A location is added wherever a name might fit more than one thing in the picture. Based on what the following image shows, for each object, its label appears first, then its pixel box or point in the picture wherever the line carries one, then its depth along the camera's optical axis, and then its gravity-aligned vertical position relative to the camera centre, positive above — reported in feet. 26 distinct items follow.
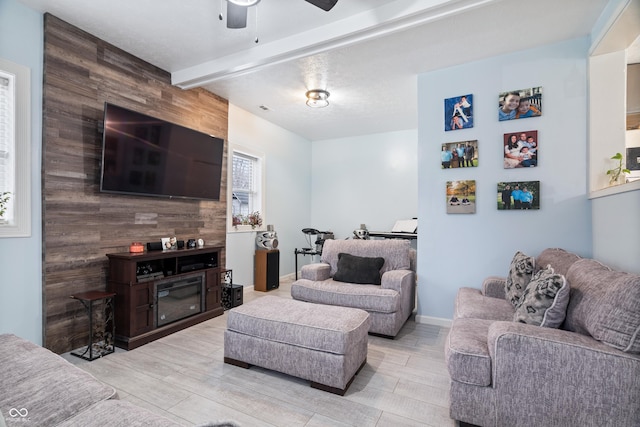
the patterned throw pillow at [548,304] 5.62 -1.59
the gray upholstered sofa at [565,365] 4.58 -2.37
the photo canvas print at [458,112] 10.84 +3.71
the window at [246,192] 15.62 +1.21
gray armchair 9.95 -2.51
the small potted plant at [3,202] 7.57 +0.23
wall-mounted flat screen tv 9.43 +1.95
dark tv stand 9.32 -2.63
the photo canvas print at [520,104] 9.89 +3.72
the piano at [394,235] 17.51 -1.10
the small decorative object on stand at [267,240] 16.62 -1.38
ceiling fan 6.50 +4.56
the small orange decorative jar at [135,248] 10.10 -1.16
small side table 8.42 -3.63
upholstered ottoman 6.81 -2.96
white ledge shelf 6.41 +0.69
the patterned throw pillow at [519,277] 7.77 -1.55
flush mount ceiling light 13.26 +5.12
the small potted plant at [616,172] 8.31 +1.28
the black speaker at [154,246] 10.66 -1.15
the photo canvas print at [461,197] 10.77 +0.71
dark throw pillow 11.44 -2.06
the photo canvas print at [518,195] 9.84 +0.72
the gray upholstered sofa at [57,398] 3.42 -2.29
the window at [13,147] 7.89 +1.65
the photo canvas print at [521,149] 9.89 +2.23
